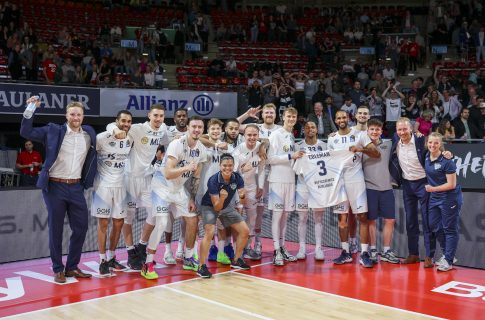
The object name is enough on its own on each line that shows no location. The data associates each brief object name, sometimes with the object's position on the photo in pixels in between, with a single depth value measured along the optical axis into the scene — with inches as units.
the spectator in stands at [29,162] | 516.7
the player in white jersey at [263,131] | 336.5
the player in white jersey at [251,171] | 319.9
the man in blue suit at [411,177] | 319.0
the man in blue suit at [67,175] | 279.9
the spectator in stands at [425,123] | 479.5
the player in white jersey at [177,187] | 295.1
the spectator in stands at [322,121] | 529.7
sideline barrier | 323.9
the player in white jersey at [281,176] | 329.1
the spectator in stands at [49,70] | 624.4
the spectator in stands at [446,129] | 458.3
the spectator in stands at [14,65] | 614.0
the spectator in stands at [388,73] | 724.0
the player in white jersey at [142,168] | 307.4
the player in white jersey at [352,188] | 321.4
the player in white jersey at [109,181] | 295.9
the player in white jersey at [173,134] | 324.8
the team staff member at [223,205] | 295.7
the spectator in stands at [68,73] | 642.2
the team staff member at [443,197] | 302.5
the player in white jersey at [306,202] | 331.6
